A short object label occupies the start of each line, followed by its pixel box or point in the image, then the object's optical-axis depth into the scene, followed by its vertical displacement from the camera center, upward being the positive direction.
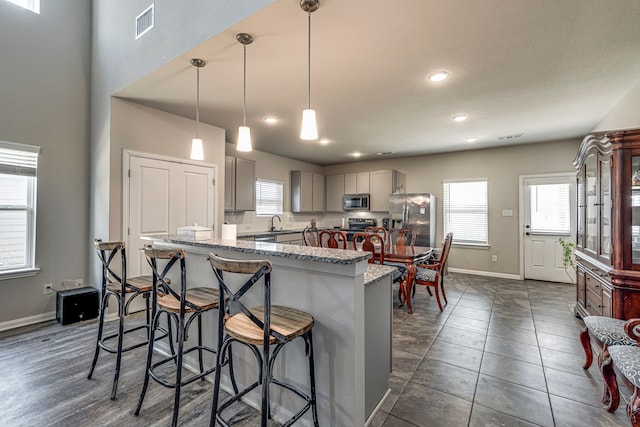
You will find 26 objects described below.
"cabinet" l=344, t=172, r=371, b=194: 6.67 +0.78
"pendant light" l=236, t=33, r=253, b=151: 2.26 +0.61
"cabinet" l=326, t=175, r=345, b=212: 7.12 +0.59
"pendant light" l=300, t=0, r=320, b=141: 1.91 +0.61
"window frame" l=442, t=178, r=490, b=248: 5.78 -0.03
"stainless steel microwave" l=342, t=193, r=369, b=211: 6.56 +0.31
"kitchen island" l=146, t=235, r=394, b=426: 1.48 -0.64
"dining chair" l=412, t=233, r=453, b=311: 3.74 -0.80
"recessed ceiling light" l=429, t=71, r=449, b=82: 2.63 +1.32
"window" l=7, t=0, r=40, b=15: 3.25 +2.42
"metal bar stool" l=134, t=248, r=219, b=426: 1.68 -0.57
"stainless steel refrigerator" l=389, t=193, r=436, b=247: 5.67 +0.02
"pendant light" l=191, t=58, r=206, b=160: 2.51 +0.64
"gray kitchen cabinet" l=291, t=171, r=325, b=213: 6.61 +0.56
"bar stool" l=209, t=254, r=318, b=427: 1.32 -0.58
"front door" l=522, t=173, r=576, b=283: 5.10 -0.13
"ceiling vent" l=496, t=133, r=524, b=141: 4.74 +1.35
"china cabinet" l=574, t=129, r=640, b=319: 2.26 -0.08
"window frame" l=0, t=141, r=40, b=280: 3.10 +0.08
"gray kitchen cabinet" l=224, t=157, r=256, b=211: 4.92 +0.55
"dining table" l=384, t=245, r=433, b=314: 3.60 -0.58
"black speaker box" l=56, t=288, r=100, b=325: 3.17 -1.04
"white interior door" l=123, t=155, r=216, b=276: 3.44 +0.21
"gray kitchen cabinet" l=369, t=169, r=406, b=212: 6.29 +0.67
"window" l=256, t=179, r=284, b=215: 5.98 +0.40
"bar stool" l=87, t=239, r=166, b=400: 2.01 -0.58
